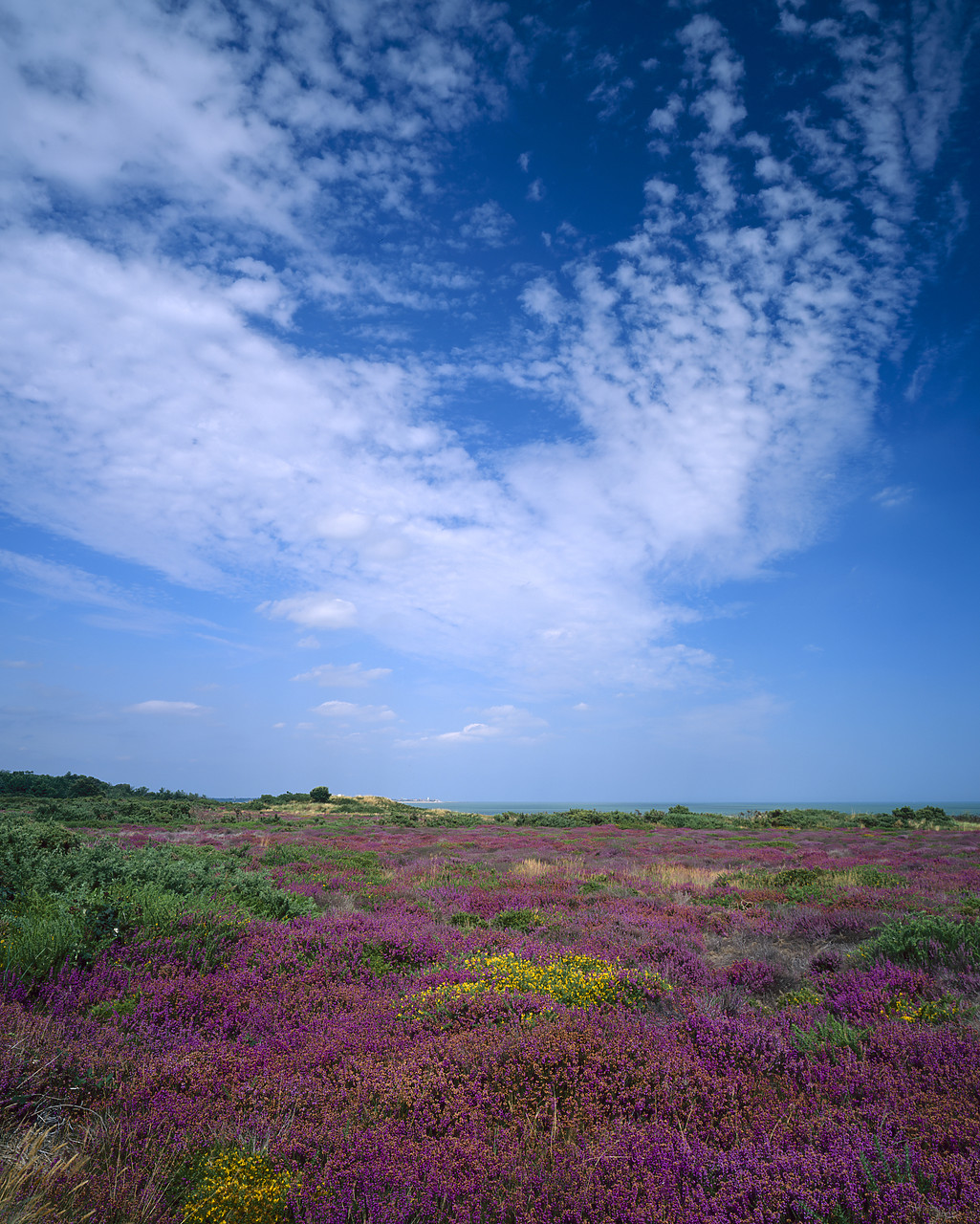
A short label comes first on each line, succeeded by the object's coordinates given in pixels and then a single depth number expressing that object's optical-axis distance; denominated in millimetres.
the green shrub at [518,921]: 10234
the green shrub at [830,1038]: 4953
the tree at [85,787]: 46250
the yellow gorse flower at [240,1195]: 3223
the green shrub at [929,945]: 7199
